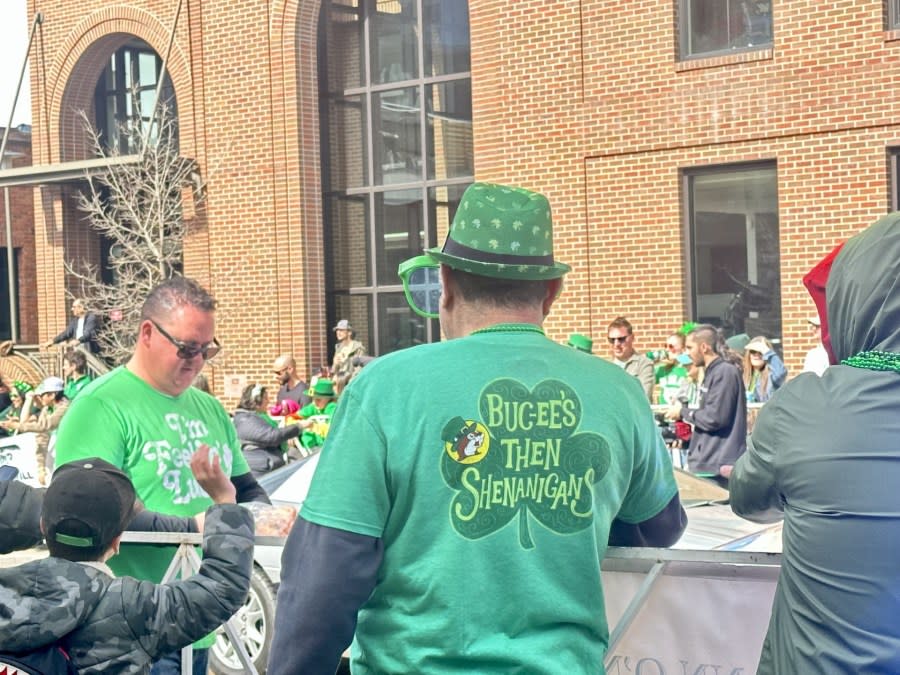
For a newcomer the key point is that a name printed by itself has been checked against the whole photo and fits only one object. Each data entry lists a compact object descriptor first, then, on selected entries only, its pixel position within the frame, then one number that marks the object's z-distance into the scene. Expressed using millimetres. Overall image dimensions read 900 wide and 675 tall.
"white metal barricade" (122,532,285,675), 3777
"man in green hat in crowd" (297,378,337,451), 12867
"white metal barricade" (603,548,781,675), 3432
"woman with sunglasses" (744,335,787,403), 12914
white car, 7418
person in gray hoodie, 2373
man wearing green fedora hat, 2375
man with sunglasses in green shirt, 3840
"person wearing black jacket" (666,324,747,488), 9805
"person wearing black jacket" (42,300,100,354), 21420
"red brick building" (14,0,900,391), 14945
